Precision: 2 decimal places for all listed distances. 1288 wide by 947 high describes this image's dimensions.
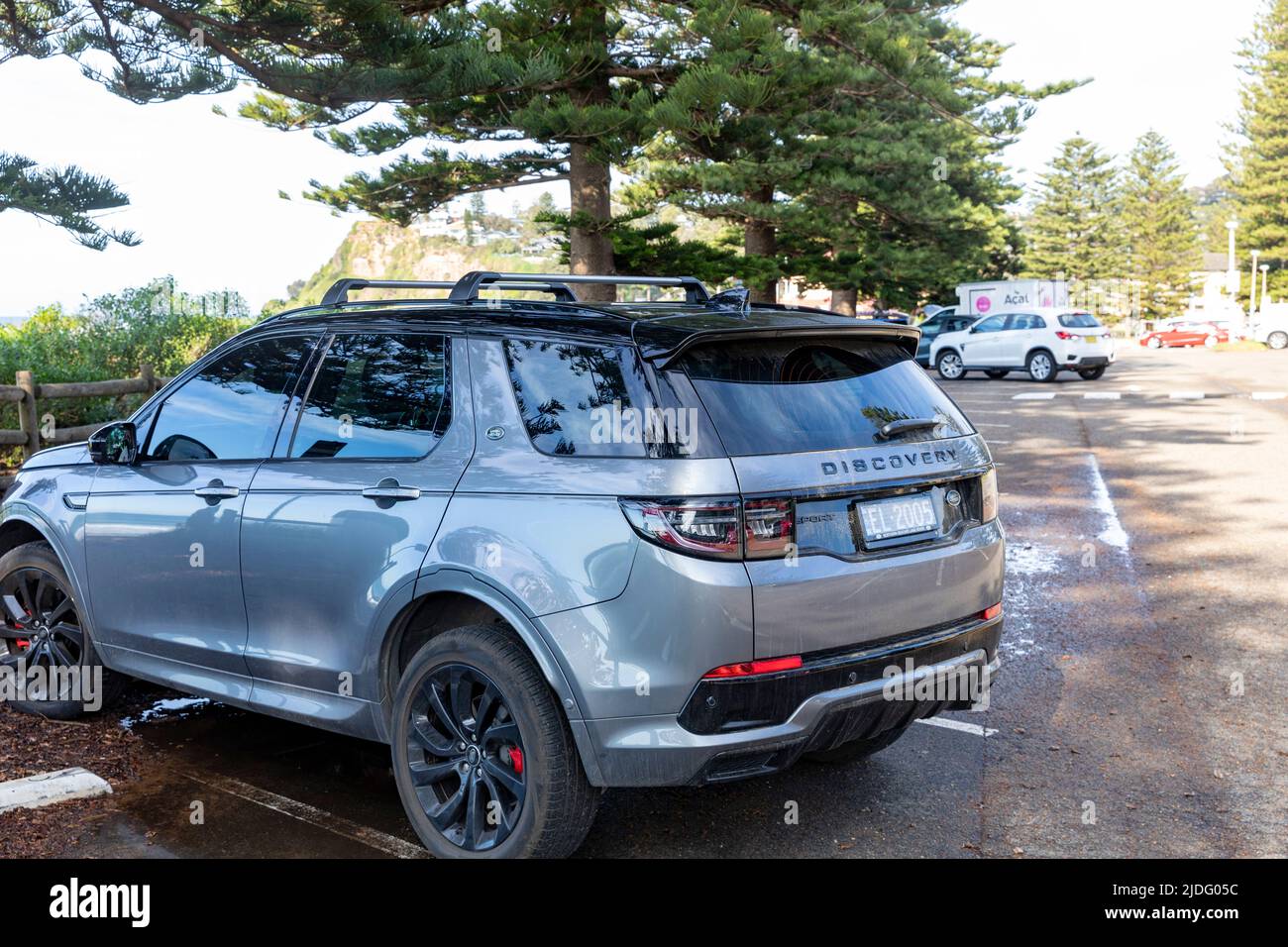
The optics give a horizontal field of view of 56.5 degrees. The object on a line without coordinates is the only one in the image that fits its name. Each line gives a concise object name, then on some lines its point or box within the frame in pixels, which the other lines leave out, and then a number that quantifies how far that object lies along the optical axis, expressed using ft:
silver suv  11.39
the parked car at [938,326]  112.57
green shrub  40.93
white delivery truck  151.02
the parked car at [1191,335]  190.49
